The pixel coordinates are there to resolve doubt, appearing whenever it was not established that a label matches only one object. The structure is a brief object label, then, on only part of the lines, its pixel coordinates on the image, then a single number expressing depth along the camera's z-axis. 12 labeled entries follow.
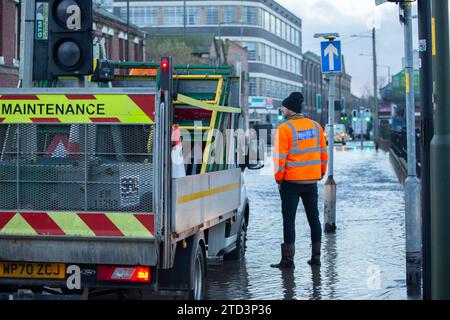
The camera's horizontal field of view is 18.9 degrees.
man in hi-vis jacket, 16.46
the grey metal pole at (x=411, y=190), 14.45
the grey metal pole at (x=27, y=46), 14.68
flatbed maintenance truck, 10.95
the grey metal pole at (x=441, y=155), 10.33
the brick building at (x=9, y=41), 51.22
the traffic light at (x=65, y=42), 14.65
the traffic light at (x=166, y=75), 11.07
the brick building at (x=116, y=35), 73.39
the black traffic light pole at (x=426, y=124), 12.44
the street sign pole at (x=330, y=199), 22.54
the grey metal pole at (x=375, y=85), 102.46
